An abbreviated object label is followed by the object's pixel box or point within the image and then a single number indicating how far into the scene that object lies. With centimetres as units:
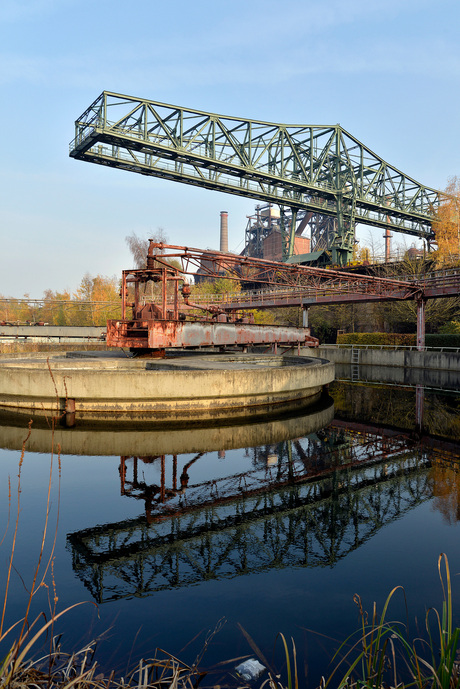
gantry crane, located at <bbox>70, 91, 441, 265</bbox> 5007
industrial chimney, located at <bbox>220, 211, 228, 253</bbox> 11910
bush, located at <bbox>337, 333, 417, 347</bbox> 3380
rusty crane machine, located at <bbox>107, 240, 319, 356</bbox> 1880
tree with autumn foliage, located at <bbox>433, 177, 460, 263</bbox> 4991
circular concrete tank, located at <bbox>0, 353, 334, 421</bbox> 1281
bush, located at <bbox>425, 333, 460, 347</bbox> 3023
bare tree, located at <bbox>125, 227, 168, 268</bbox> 6612
